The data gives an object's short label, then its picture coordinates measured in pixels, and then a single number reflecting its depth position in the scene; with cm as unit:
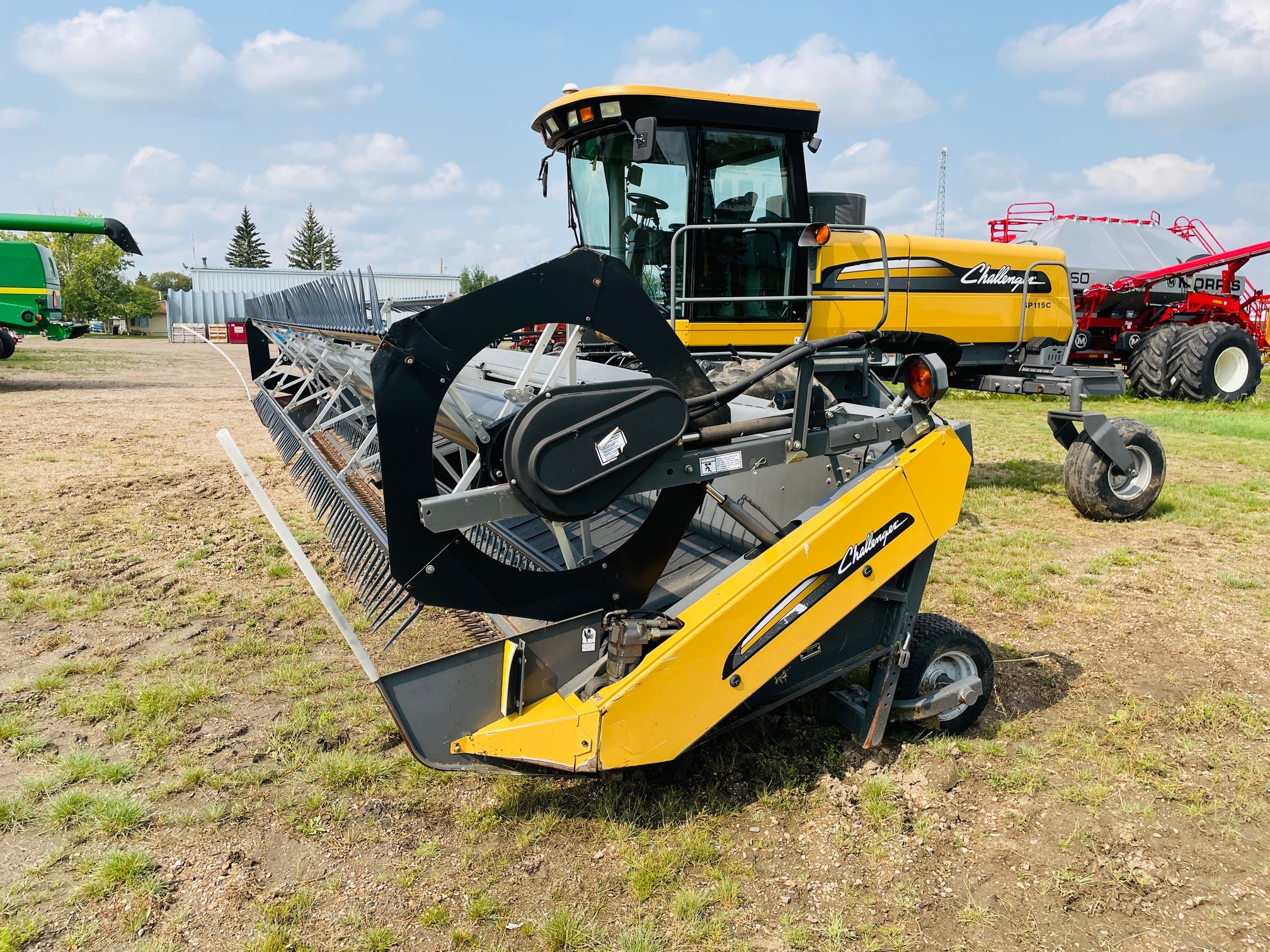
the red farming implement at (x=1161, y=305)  1269
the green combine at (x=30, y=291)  1491
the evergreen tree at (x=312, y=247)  6694
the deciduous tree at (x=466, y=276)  3946
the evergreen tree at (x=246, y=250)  7288
